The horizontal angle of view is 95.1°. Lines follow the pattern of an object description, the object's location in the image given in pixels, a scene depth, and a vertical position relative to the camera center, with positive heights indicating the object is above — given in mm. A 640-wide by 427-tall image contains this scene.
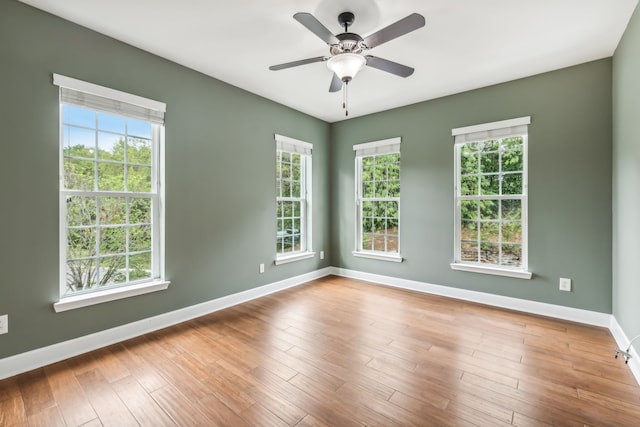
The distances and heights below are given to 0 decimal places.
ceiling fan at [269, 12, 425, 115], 1871 +1199
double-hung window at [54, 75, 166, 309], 2447 +211
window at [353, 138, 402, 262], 4523 +186
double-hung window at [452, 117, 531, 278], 3473 +166
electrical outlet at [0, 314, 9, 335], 2105 -809
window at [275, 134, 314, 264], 4355 +185
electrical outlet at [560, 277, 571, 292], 3168 -798
